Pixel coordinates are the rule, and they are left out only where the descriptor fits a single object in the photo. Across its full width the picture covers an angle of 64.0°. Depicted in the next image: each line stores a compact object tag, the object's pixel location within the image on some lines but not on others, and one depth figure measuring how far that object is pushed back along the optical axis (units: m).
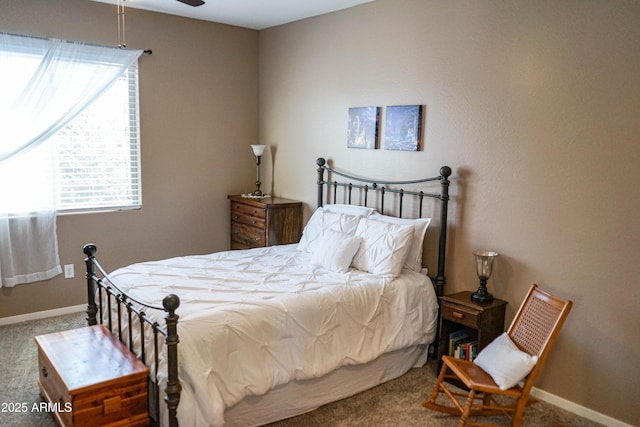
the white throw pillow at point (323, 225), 3.92
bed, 2.51
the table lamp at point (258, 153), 5.25
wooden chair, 2.62
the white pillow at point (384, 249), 3.48
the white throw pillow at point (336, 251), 3.58
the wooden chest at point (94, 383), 2.39
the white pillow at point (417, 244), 3.61
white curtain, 4.02
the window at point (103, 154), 4.40
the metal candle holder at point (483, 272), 3.24
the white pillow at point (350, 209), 4.06
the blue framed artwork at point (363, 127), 4.14
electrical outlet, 4.46
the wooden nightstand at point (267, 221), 4.79
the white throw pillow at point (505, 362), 2.63
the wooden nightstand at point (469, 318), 3.17
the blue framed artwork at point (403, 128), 3.81
